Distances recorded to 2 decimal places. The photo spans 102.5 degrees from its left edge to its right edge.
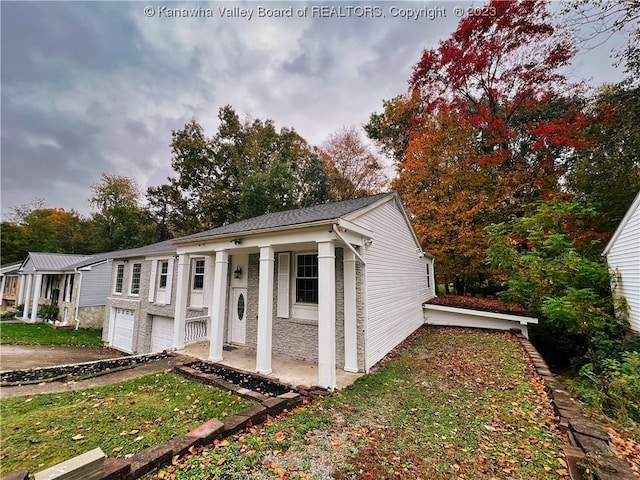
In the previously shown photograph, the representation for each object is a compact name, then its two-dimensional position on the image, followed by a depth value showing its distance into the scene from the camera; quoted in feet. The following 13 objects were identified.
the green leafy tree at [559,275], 25.40
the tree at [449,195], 42.45
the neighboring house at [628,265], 23.76
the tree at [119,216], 86.53
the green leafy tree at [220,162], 75.82
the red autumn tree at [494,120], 41.65
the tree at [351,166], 65.77
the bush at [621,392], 14.25
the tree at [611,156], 29.68
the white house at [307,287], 18.24
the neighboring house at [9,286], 71.77
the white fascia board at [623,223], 23.67
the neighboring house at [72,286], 54.85
